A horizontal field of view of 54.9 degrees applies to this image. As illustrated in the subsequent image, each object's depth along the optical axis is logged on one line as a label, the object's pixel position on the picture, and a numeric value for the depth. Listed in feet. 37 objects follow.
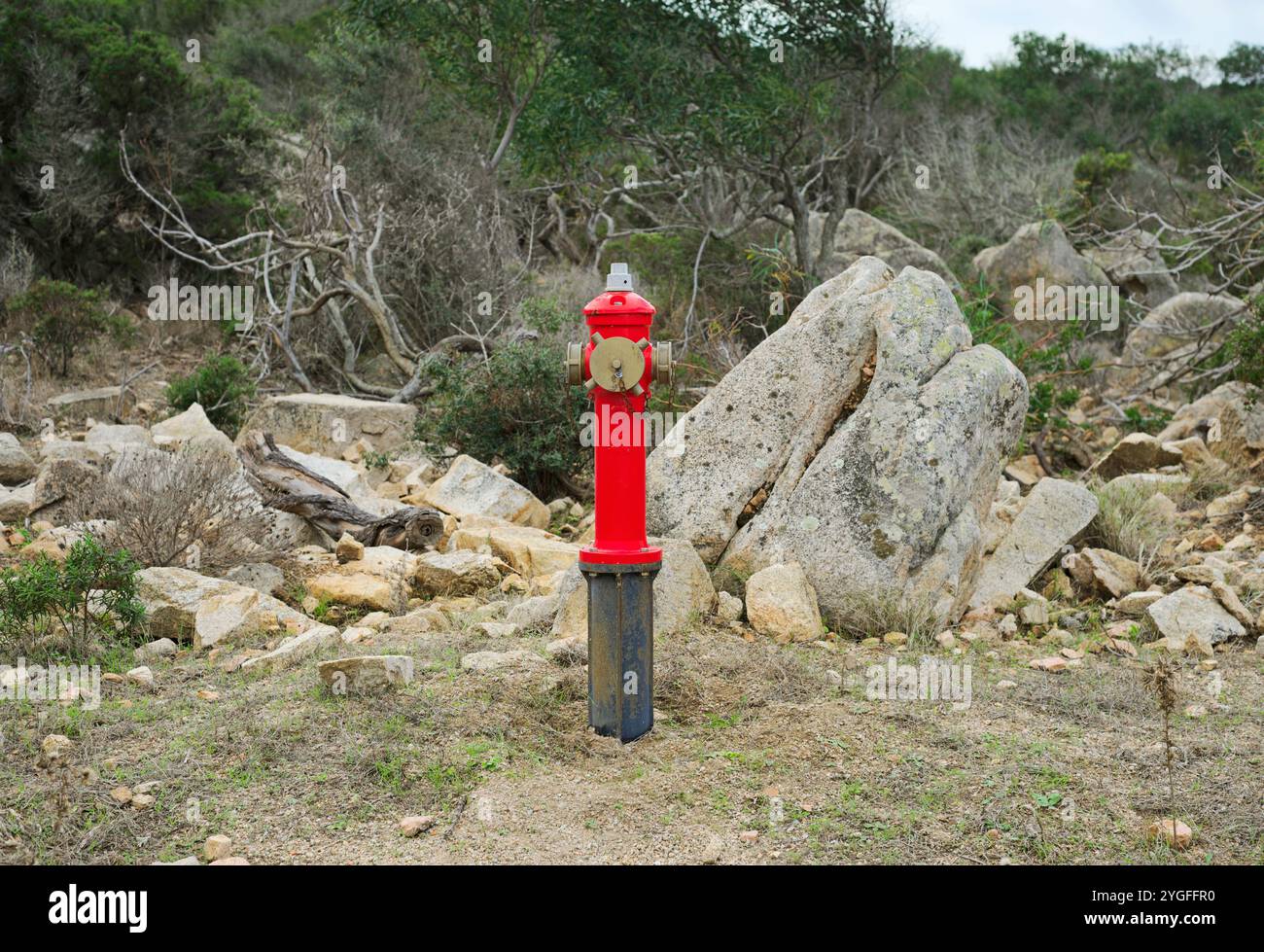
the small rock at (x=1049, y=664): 17.12
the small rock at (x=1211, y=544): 23.61
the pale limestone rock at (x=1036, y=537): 20.61
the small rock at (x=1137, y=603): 19.76
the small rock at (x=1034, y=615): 19.53
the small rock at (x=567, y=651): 15.94
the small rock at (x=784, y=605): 17.98
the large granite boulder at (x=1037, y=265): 51.88
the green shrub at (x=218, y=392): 35.32
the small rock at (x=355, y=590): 19.97
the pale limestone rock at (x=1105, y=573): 20.76
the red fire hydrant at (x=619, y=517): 13.12
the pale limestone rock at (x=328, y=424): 33.91
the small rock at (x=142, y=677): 15.66
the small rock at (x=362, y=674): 14.46
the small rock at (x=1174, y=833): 11.15
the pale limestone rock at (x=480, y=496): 26.21
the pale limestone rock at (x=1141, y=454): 29.12
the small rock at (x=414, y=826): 11.37
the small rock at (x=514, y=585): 21.22
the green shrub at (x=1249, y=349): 28.12
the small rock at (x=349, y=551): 22.24
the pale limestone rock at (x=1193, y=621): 18.34
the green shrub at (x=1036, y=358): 30.37
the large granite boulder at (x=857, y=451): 18.69
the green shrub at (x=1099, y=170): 58.13
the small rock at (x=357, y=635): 17.66
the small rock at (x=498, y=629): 17.84
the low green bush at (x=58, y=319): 41.42
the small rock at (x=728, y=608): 18.37
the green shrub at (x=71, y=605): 16.71
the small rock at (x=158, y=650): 17.06
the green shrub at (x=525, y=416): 29.12
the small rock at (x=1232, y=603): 18.93
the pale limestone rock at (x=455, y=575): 20.99
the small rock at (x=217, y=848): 10.85
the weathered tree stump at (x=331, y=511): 23.67
